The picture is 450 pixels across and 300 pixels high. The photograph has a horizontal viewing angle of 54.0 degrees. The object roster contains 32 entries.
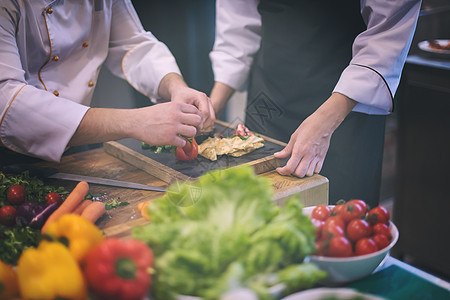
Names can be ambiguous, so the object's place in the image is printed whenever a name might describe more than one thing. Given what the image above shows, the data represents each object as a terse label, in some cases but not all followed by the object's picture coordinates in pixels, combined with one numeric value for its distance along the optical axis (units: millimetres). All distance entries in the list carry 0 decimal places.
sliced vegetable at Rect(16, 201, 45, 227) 862
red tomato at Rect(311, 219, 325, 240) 737
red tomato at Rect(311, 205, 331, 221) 805
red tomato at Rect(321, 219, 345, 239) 734
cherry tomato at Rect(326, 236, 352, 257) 719
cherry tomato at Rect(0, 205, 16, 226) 883
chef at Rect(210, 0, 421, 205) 1072
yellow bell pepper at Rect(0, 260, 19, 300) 635
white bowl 702
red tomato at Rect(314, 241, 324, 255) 721
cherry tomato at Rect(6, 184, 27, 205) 959
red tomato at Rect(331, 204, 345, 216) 792
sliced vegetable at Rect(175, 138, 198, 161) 1115
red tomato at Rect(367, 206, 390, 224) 778
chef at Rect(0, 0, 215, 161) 966
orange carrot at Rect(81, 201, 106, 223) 878
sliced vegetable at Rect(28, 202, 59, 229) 859
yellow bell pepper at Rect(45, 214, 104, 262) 633
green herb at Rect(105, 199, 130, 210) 964
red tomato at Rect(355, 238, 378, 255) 725
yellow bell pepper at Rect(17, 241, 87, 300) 573
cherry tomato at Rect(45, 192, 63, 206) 929
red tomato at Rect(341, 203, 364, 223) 780
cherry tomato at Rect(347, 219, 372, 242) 750
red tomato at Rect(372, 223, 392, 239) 761
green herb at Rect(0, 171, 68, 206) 983
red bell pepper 565
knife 1055
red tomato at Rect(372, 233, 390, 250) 740
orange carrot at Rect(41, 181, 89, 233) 857
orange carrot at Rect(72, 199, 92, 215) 913
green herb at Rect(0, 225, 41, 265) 771
